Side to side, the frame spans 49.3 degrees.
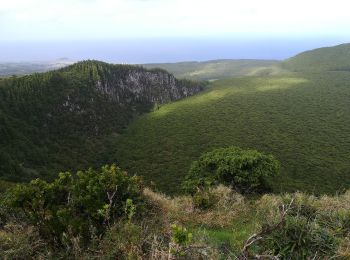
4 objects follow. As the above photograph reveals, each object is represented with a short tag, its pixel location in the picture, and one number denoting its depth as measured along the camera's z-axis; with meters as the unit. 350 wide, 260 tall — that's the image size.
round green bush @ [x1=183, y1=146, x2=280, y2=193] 34.69
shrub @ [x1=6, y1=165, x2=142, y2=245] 8.64
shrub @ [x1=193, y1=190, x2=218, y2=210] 13.69
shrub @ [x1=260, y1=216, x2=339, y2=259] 7.75
